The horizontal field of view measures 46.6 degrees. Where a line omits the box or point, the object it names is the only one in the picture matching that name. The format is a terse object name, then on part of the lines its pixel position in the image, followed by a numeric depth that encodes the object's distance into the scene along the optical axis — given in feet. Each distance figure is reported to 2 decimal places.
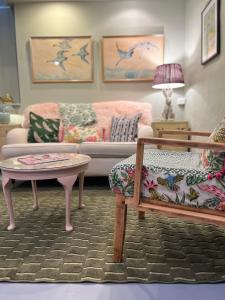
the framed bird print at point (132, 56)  11.97
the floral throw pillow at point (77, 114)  10.74
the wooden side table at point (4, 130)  10.92
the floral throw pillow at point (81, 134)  10.12
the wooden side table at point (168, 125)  10.85
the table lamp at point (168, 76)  10.55
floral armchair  4.01
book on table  6.02
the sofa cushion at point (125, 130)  9.86
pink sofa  8.77
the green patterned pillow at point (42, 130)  10.02
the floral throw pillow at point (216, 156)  4.00
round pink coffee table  5.54
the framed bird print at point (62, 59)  12.21
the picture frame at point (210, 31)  7.55
